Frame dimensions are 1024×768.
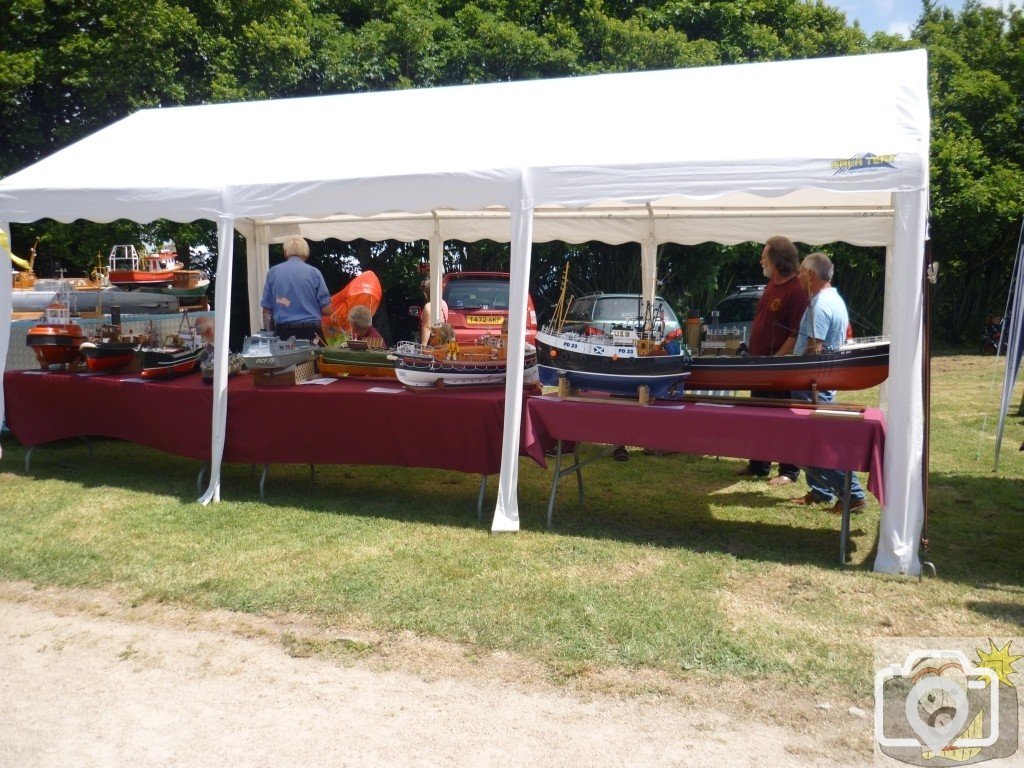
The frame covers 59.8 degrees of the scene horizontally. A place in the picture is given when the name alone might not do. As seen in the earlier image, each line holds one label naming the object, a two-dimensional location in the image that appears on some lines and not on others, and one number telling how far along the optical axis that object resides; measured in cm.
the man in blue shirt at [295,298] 713
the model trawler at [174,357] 702
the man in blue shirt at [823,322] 569
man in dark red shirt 612
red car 1002
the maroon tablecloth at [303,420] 595
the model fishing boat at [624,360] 560
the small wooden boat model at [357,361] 672
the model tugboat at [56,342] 750
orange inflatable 800
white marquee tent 486
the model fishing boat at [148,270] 902
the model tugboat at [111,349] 734
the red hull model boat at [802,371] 526
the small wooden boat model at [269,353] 640
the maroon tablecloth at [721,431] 497
